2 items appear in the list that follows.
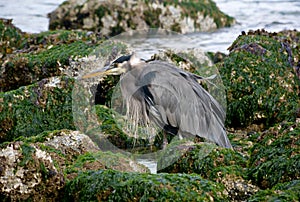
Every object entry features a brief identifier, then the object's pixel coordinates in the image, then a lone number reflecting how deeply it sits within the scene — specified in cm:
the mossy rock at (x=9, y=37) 2181
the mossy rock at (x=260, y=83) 1647
